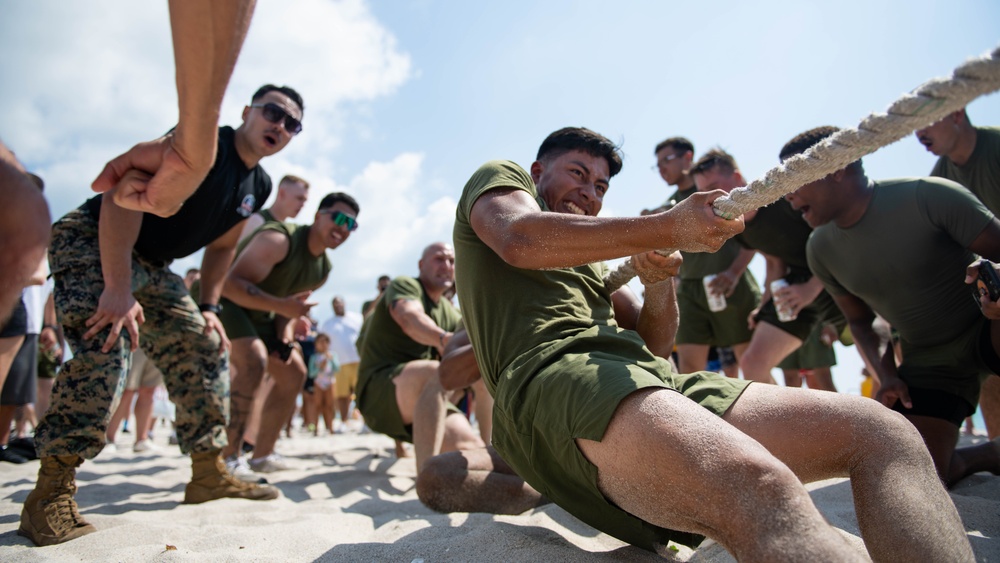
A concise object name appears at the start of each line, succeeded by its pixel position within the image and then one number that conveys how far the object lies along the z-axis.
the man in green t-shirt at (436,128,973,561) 1.34
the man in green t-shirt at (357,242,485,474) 3.68
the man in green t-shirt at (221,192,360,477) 4.67
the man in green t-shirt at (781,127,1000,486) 2.86
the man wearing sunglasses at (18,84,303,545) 2.65
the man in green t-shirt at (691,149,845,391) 4.36
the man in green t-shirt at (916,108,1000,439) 3.74
